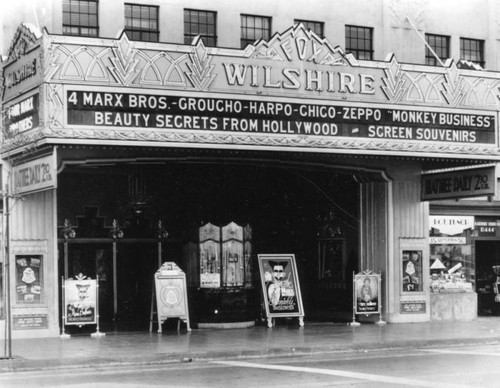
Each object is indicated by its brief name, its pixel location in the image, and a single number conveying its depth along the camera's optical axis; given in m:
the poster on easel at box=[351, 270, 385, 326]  23.88
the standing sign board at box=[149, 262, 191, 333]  22.06
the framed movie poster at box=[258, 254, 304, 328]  23.56
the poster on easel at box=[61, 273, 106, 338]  21.12
